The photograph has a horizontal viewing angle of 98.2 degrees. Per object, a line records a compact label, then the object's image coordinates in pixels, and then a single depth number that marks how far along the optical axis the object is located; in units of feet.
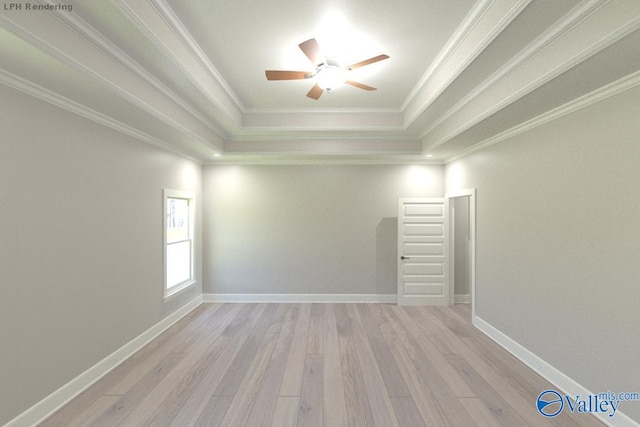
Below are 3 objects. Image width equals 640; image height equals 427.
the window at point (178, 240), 13.03
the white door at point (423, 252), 15.71
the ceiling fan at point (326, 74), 7.04
